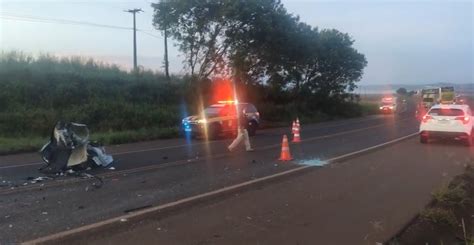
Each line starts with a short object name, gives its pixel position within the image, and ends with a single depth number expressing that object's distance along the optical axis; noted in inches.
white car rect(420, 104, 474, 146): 775.1
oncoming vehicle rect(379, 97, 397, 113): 2568.9
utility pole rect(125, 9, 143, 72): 1781.5
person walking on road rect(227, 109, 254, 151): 681.6
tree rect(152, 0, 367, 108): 1338.6
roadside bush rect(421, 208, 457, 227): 291.1
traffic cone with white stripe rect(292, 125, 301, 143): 831.7
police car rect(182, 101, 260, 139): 930.7
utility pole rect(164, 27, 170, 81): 1523.7
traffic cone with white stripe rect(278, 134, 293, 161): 577.3
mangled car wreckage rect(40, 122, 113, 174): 488.7
